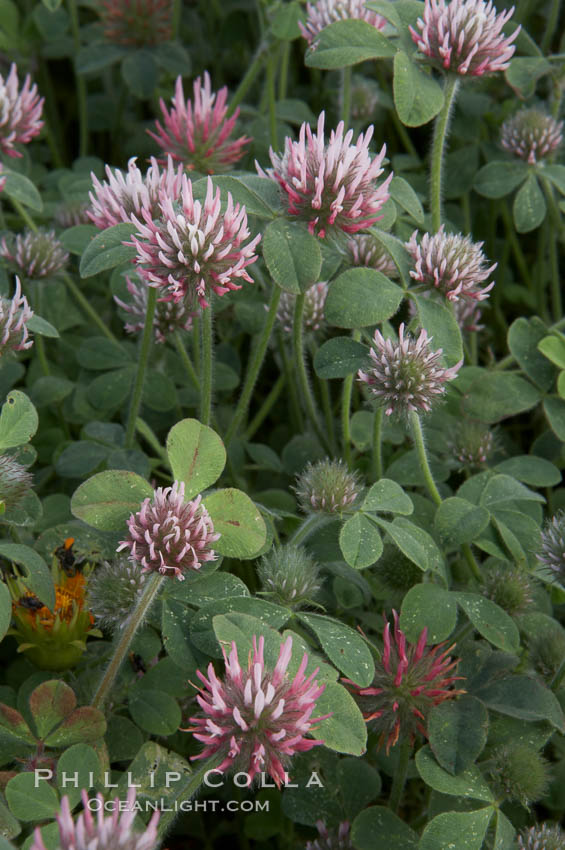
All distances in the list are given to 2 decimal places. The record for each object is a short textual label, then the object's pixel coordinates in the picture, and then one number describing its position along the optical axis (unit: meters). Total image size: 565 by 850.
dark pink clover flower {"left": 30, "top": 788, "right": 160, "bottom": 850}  0.62
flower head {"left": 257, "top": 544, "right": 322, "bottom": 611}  0.69
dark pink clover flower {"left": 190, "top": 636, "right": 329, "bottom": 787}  0.64
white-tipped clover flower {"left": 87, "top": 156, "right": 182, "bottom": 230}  0.70
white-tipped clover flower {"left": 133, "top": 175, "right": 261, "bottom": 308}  0.68
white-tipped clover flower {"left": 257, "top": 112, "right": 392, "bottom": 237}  0.68
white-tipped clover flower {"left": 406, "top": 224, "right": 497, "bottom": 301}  0.71
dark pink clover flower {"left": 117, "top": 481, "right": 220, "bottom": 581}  0.66
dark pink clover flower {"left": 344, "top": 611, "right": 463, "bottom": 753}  0.68
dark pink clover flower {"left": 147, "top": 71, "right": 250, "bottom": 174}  0.77
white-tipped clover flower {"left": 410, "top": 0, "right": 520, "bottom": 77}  0.71
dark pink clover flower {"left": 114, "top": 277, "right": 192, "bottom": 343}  0.74
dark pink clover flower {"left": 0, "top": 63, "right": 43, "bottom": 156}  0.76
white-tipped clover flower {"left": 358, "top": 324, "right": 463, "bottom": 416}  0.69
